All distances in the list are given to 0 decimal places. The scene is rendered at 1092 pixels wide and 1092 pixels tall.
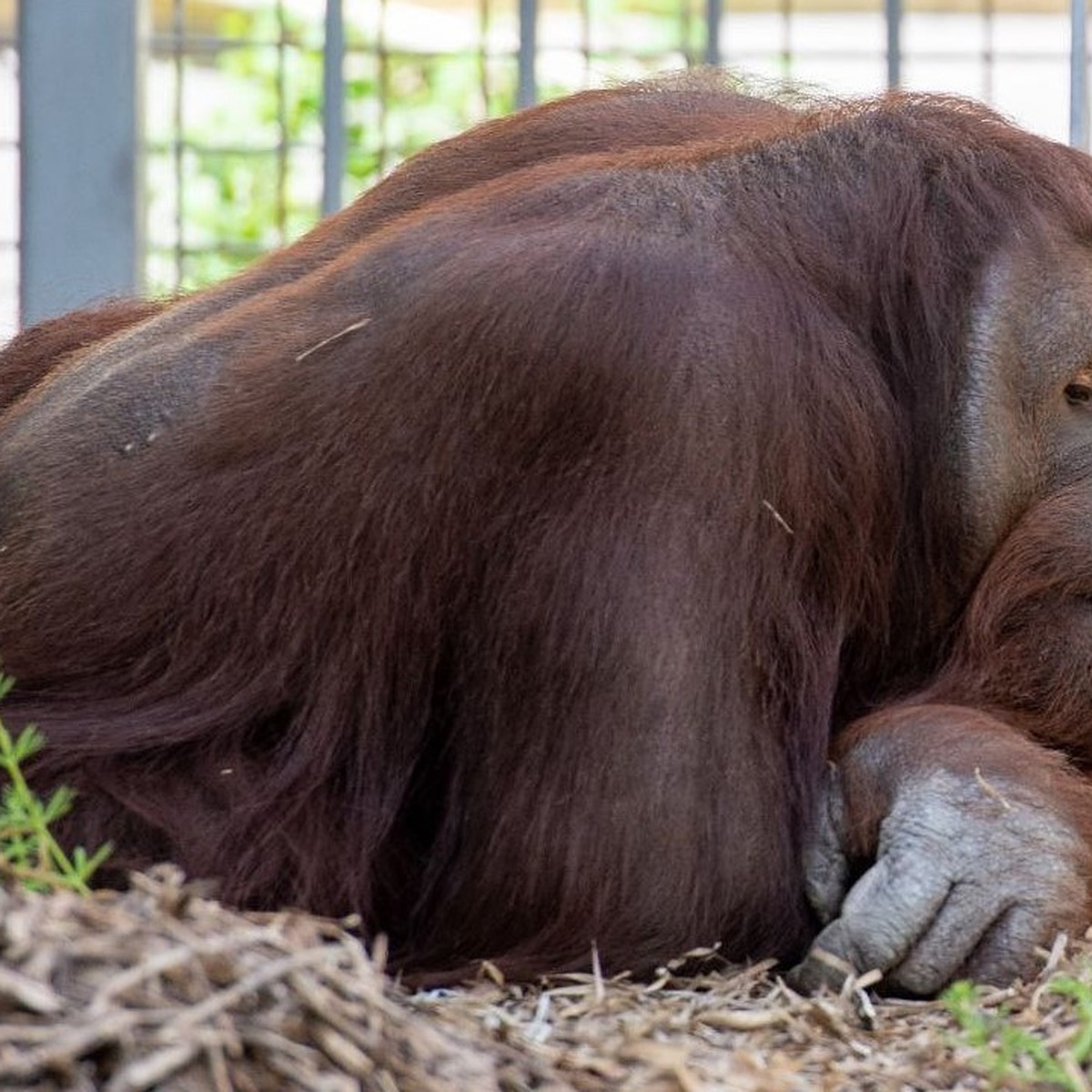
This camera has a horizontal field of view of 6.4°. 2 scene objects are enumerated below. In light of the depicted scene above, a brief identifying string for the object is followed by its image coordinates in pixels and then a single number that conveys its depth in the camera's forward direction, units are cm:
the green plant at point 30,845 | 480
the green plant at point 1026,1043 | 477
